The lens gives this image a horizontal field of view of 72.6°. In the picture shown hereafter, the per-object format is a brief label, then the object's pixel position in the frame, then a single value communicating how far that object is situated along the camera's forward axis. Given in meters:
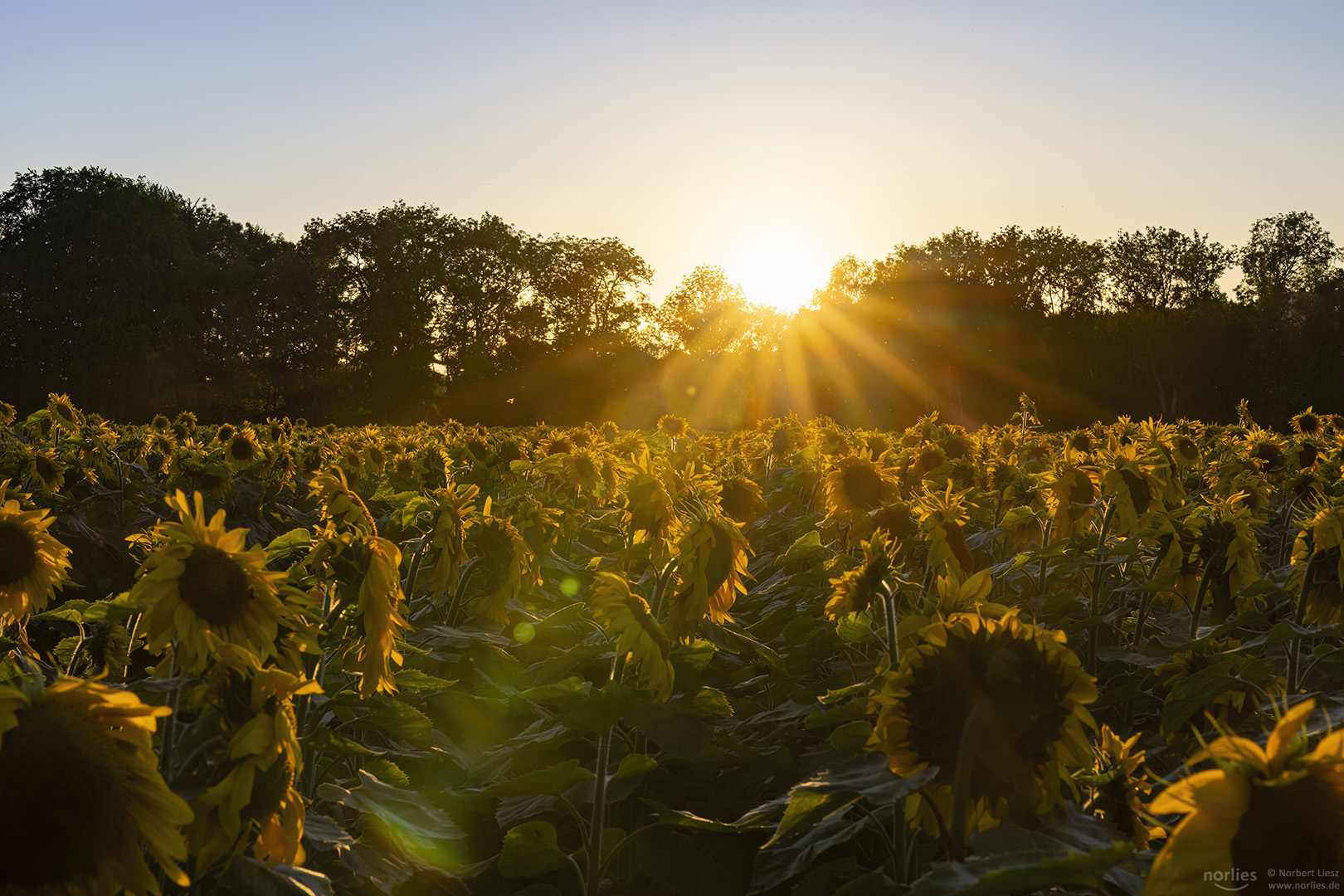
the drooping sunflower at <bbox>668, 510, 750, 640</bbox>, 3.01
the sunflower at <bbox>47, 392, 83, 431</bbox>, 10.06
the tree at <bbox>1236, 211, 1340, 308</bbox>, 60.12
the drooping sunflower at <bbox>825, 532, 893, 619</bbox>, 2.59
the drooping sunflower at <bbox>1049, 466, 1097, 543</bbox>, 4.77
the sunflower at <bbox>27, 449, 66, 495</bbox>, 6.64
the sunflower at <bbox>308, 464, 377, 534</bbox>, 3.12
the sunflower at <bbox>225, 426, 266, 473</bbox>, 8.30
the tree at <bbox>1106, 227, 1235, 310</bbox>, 57.53
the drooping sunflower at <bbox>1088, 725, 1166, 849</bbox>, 2.08
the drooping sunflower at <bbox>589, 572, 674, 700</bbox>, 2.66
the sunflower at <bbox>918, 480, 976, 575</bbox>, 3.87
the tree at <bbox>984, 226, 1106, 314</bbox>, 58.47
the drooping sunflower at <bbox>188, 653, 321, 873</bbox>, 1.48
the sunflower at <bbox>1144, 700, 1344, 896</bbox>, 1.13
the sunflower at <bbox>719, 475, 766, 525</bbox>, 4.99
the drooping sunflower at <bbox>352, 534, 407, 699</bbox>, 2.38
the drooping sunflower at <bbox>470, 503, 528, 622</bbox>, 3.90
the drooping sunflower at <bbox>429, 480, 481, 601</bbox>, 3.62
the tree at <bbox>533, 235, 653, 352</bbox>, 60.56
